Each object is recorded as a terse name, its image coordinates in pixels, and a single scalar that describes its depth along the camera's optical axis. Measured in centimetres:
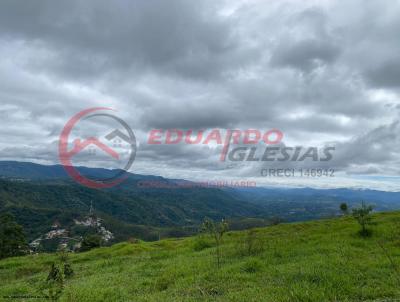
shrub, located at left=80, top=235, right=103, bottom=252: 5669
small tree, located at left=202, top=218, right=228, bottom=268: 1641
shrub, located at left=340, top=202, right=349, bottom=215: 3444
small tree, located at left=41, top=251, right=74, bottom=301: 780
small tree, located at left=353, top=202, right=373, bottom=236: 1967
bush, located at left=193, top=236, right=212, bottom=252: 2331
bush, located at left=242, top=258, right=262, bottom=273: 1269
